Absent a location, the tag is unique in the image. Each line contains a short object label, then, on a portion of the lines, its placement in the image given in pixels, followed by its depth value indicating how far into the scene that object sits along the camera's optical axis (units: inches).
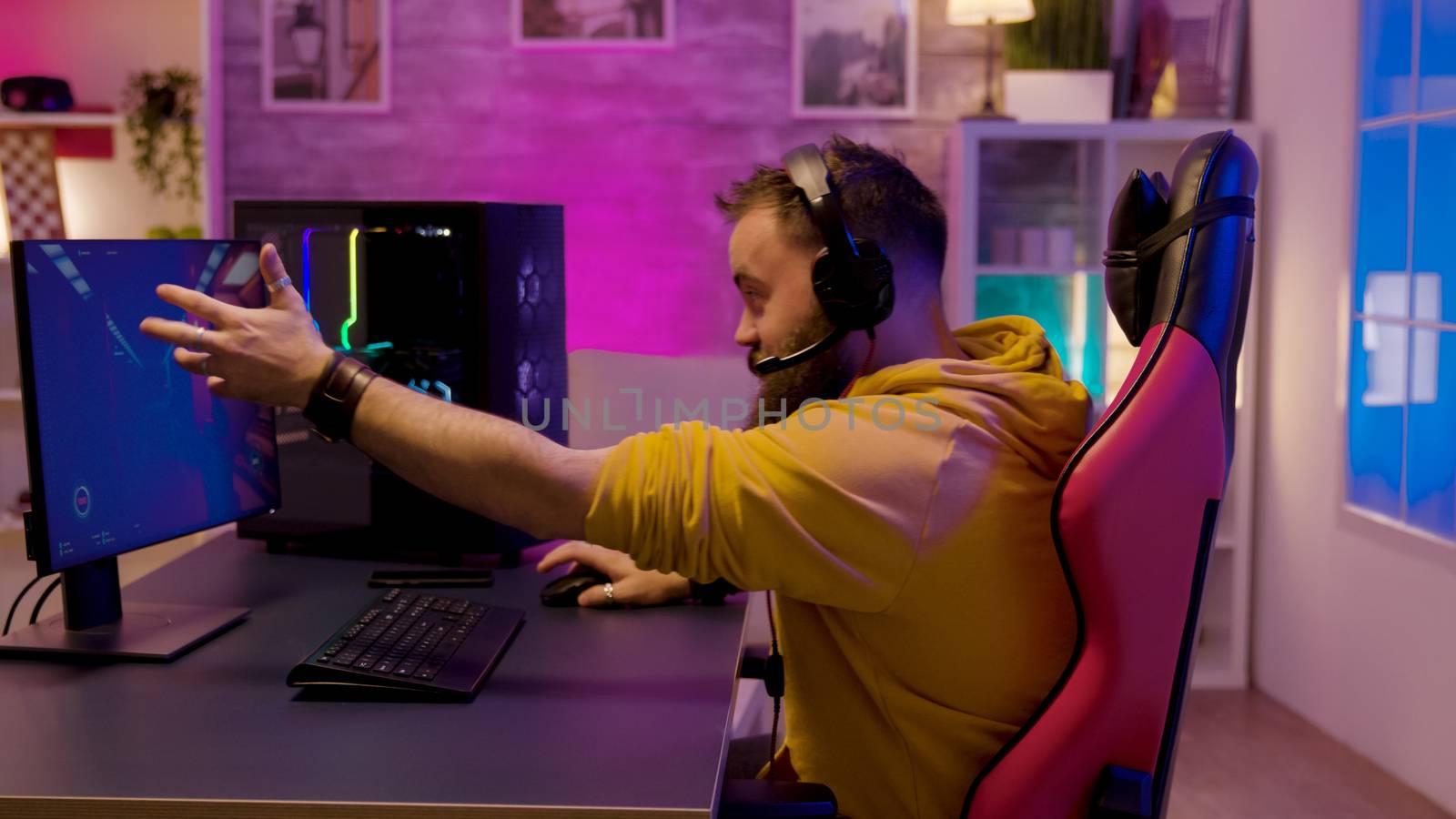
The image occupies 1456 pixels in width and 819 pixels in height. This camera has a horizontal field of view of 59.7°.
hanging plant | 153.7
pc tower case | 78.5
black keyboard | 53.5
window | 115.5
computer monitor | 55.6
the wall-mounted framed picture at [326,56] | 155.3
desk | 43.3
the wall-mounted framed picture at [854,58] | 153.3
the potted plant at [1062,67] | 150.6
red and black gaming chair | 45.5
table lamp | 142.2
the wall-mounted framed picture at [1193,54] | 152.6
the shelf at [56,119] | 153.9
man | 48.9
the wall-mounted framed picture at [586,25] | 154.1
